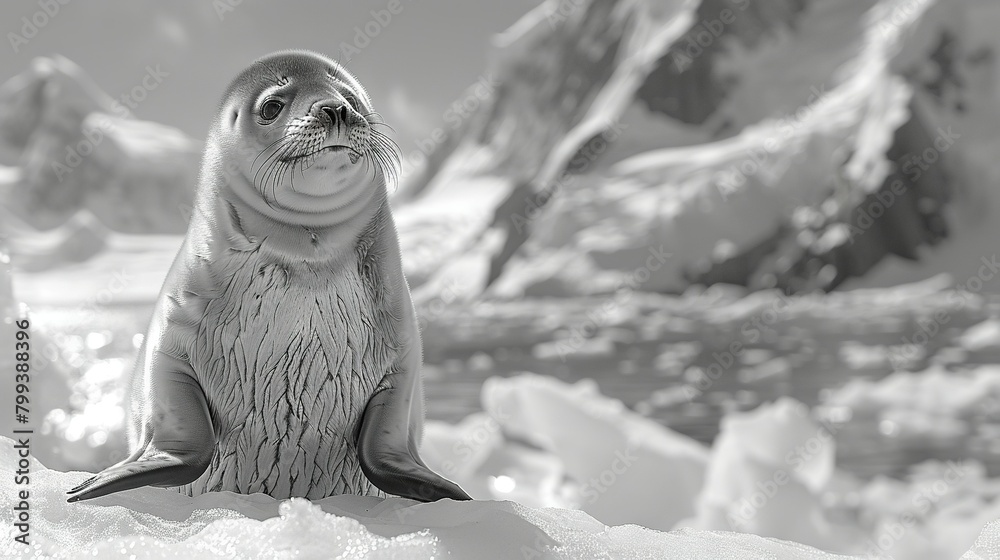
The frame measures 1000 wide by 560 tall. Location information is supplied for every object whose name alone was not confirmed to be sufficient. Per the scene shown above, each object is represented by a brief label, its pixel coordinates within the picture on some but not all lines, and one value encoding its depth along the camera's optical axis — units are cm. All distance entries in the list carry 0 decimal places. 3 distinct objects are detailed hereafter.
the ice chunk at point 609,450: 740
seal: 169
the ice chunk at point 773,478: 709
